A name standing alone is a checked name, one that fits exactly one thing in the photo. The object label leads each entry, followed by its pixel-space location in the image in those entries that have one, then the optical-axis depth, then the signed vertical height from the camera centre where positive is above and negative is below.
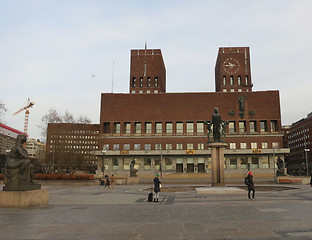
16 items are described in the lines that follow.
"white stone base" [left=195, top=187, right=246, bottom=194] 20.41 -2.05
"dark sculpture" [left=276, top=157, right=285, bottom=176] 40.63 -0.81
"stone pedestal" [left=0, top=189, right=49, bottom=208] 12.60 -1.73
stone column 23.00 +0.08
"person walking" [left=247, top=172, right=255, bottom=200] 16.59 -1.17
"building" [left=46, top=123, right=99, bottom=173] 47.69 +2.57
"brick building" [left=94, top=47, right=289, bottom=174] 76.94 +9.63
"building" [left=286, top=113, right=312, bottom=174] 106.43 +8.19
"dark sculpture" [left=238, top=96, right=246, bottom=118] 80.59 +16.70
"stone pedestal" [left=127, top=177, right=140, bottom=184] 39.03 -2.59
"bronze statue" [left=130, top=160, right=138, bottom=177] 42.48 -1.52
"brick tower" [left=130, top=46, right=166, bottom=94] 98.69 +32.73
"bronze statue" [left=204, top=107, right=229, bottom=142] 24.01 +3.25
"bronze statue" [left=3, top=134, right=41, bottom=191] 12.74 -0.42
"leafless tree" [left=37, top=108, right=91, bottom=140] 51.56 +8.12
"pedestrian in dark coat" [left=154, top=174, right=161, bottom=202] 16.28 -1.41
